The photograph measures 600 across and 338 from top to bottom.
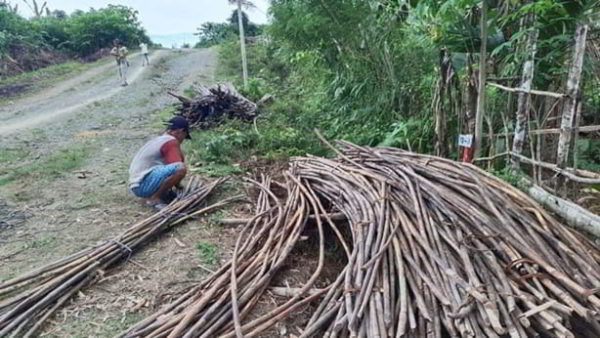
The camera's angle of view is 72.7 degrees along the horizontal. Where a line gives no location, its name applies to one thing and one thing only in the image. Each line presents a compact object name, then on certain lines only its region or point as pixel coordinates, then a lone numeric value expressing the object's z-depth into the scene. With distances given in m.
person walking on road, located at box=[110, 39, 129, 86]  12.83
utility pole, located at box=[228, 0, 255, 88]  9.35
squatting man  3.89
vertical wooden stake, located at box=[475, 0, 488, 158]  2.94
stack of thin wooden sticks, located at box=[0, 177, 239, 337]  2.39
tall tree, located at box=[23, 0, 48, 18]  21.75
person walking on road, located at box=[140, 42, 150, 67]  15.86
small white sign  3.29
